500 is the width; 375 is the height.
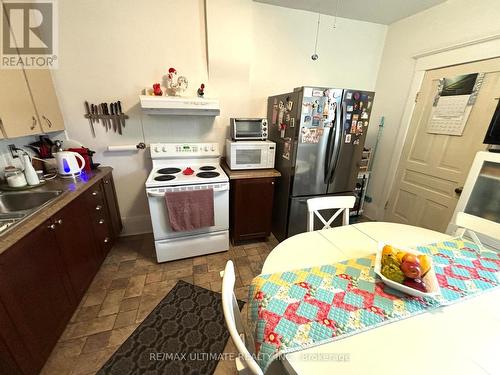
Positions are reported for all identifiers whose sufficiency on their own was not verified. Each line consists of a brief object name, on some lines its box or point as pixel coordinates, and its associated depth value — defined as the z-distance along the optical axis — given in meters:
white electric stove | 1.92
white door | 1.87
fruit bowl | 0.81
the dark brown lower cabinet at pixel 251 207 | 2.20
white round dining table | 0.61
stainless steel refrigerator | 2.01
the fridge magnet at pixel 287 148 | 2.18
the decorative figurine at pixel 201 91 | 2.21
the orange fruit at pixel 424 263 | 0.89
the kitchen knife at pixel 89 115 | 2.13
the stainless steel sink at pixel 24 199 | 1.47
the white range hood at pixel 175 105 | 1.95
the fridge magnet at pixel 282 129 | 2.26
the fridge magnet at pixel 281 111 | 2.25
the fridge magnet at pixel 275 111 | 2.39
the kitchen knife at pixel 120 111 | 2.17
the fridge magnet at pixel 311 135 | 2.04
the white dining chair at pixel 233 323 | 0.52
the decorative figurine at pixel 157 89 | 2.09
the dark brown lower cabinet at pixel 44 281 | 0.98
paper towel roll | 2.26
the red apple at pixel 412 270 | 0.84
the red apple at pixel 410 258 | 0.85
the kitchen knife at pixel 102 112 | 2.15
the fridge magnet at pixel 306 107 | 1.95
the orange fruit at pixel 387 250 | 0.97
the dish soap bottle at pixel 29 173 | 1.56
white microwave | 2.22
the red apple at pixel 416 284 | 0.84
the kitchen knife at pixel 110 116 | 2.15
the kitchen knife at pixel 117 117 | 2.16
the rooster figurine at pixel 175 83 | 2.11
